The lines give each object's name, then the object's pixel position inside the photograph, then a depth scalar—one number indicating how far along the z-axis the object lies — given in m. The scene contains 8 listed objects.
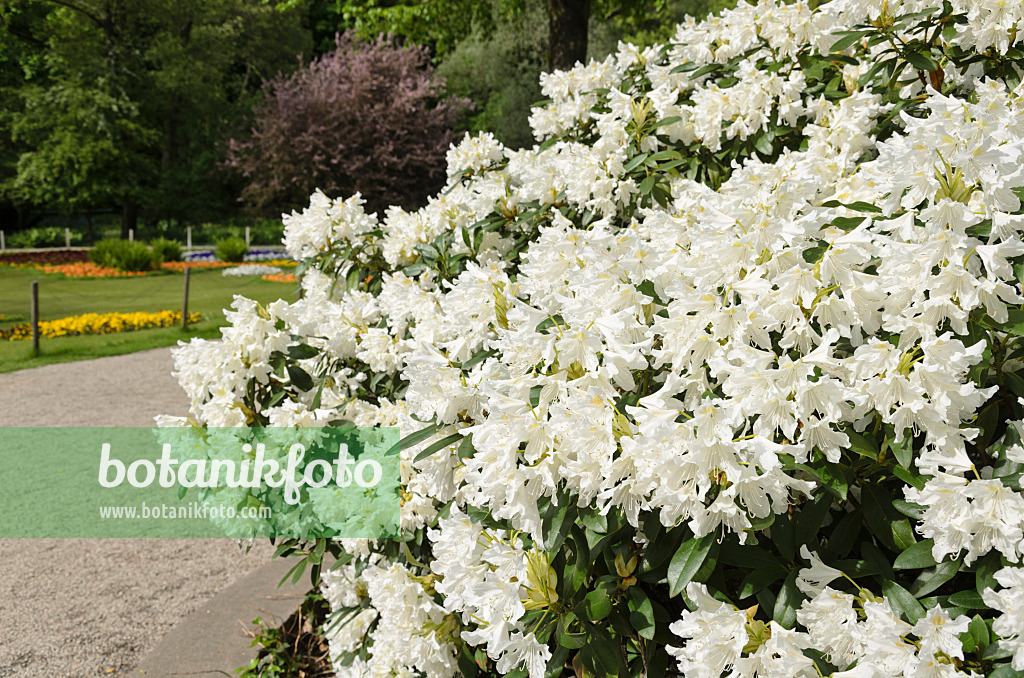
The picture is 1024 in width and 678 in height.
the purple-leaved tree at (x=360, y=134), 16.64
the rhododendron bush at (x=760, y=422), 1.11
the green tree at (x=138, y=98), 22.86
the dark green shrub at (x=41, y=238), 23.28
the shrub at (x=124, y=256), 17.27
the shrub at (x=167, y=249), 19.02
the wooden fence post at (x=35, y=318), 8.52
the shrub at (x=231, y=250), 19.81
